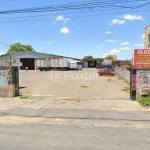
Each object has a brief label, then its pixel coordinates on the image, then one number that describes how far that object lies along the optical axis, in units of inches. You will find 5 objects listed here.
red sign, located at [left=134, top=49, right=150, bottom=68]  412.2
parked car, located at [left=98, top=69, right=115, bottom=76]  1311.5
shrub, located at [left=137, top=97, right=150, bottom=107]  359.7
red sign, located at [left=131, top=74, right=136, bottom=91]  410.6
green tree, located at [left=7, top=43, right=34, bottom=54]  3418.8
